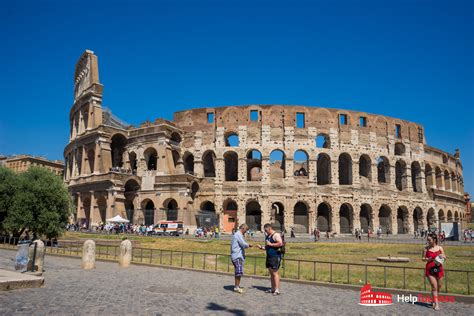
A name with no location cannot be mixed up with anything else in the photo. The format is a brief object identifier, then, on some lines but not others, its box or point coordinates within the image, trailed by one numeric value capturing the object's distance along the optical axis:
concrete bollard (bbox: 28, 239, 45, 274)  10.75
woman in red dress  7.62
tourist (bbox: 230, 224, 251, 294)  8.90
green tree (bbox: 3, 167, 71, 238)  21.38
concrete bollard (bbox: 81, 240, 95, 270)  12.72
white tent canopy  33.53
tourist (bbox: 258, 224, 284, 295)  8.66
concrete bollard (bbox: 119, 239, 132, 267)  13.52
